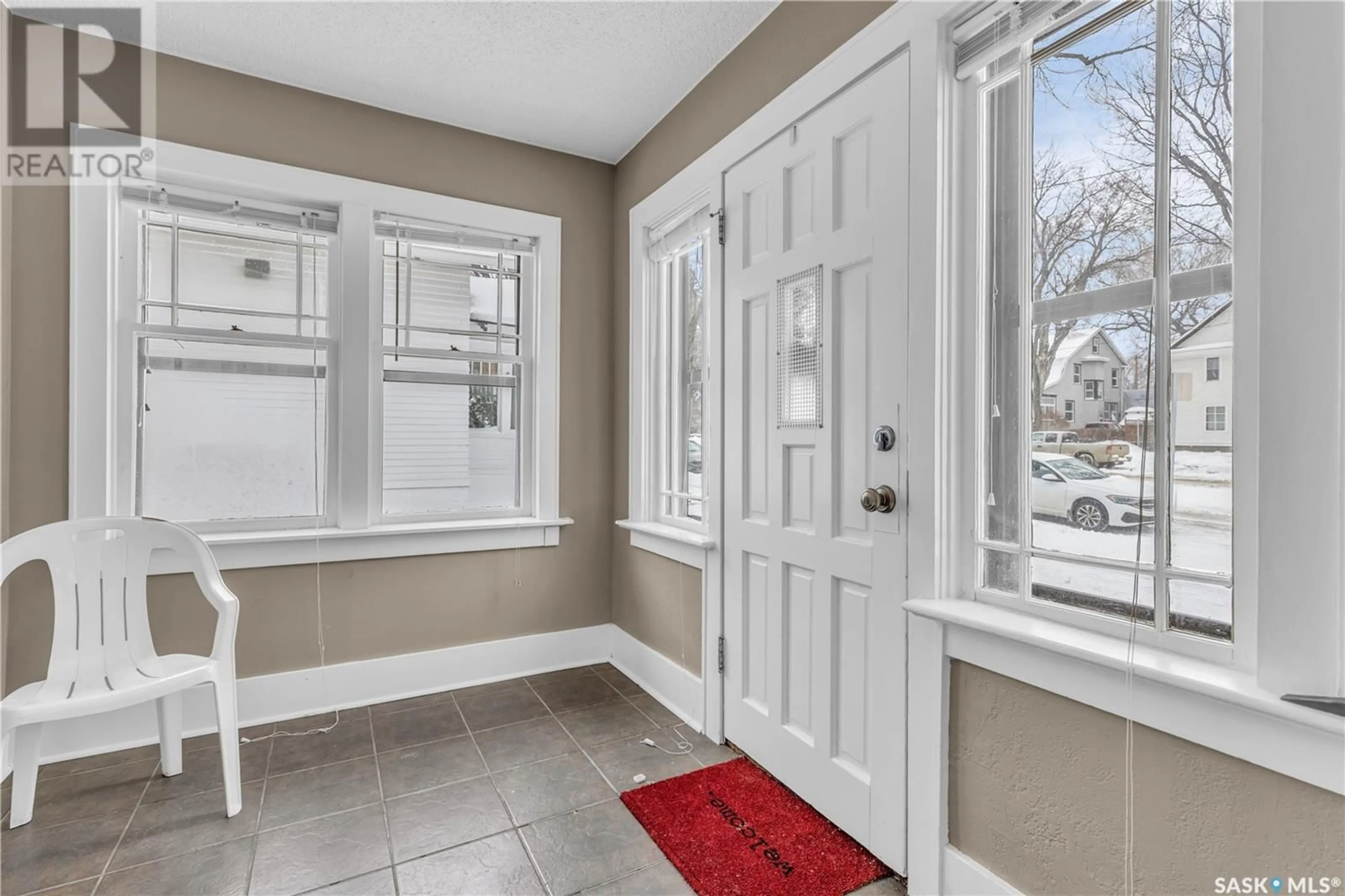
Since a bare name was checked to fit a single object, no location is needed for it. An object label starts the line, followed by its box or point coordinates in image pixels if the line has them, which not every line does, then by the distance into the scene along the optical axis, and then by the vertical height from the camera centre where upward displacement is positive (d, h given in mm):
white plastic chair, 1765 -648
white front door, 1646 -29
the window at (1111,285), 1111 +336
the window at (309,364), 2385 +344
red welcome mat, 1605 -1132
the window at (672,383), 2570 +292
